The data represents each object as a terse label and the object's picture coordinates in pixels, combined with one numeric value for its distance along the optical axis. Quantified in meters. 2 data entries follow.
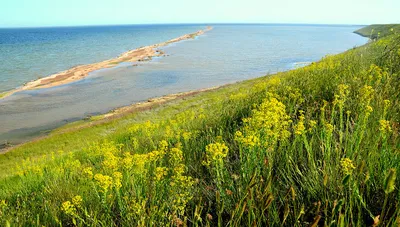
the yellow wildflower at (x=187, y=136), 4.79
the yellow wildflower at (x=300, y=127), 2.99
